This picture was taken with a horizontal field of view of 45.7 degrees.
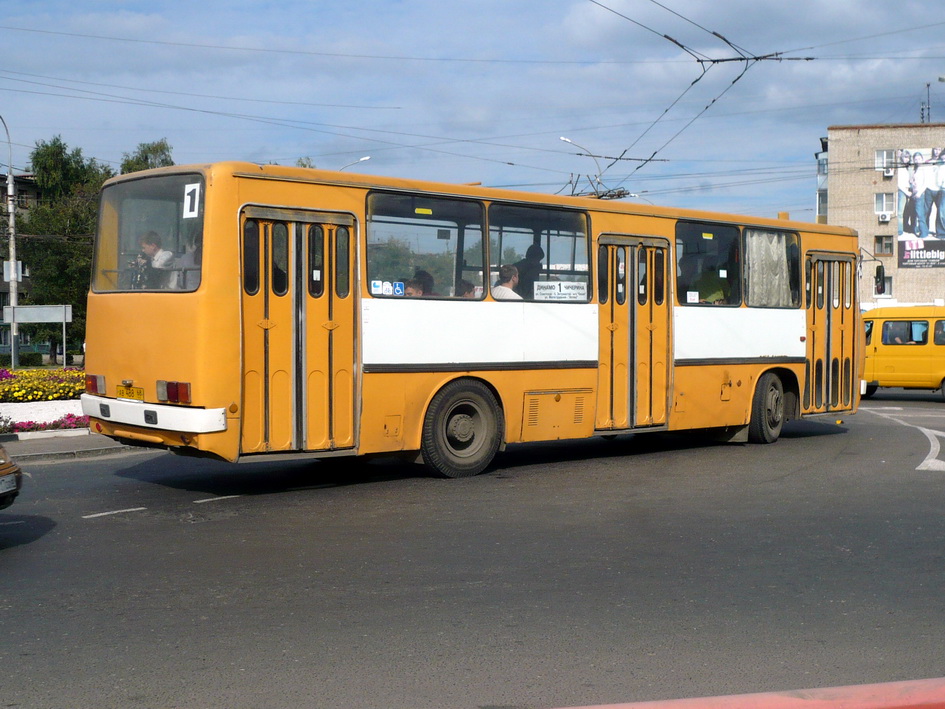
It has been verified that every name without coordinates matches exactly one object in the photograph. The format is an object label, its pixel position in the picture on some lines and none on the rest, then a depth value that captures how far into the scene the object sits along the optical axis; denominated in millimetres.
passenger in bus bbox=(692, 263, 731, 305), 14836
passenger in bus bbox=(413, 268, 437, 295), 11688
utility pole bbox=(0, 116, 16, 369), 33812
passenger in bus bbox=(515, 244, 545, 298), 12695
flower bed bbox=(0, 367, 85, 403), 19094
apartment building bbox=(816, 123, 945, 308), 64812
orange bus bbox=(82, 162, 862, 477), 10297
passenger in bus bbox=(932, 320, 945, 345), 27375
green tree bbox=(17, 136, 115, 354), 57156
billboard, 64688
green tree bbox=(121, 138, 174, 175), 68625
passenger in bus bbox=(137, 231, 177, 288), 10500
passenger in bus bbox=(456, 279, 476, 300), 12078
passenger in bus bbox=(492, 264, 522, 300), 12461
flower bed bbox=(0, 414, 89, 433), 16266
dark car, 8203
